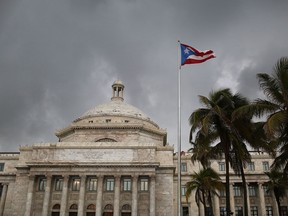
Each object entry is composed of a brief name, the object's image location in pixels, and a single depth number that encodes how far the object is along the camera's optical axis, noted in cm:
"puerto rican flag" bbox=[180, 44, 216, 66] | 2767
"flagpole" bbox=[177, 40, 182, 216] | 2357
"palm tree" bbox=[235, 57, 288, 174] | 1961
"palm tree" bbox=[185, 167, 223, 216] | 3647
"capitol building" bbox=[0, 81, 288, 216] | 5184
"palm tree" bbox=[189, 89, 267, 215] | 2581
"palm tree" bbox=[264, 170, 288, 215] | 3950
